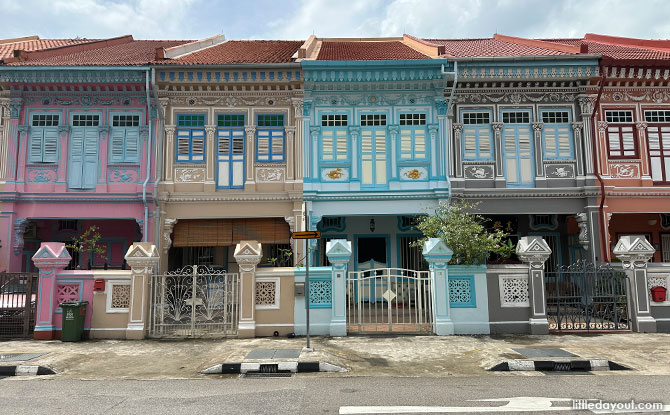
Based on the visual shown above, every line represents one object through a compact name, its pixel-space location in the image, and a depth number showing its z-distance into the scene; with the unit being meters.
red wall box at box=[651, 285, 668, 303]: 10.41
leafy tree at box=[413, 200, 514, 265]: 10.44
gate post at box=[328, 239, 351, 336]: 10.08
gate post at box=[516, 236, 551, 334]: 10.10
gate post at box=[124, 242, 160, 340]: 9.98
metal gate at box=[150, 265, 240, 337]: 10.11
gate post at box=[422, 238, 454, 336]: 10.09
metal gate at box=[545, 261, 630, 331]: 10.48
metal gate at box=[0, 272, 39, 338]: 10.09
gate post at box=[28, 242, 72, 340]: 9.95
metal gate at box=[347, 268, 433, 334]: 10.14
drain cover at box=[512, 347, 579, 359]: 7.96
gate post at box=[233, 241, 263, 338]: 10.00
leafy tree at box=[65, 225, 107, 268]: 14.09
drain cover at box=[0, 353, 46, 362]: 8.05
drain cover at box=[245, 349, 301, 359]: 7.91
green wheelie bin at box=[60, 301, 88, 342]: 9.72
